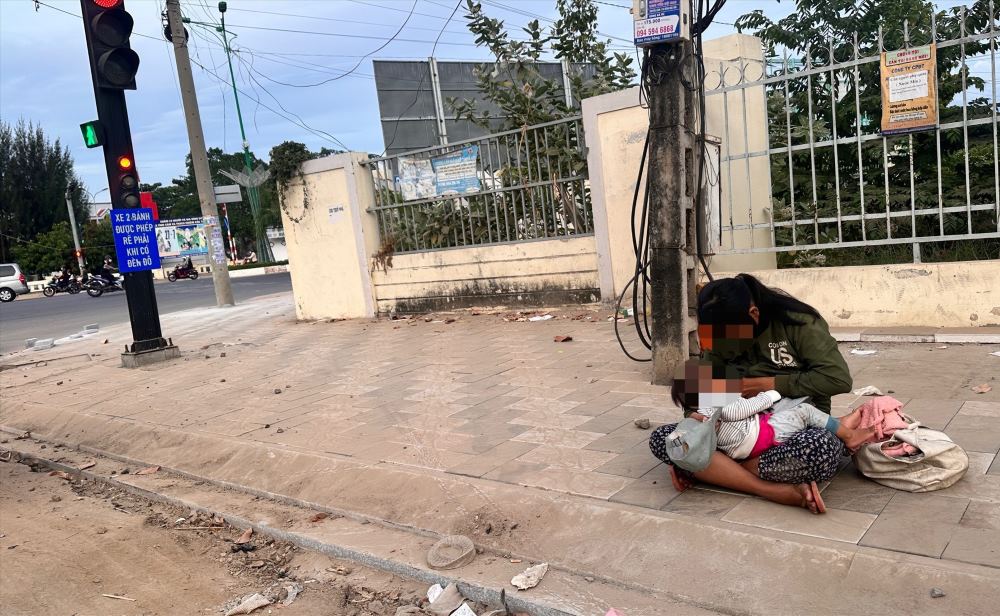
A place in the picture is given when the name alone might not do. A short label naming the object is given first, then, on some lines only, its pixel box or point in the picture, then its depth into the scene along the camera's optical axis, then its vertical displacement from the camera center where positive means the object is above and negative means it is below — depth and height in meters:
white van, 31.52 -0.08
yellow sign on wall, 5.85 +0.75
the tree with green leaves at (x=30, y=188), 48.41 +6.17
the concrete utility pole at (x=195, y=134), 14.52 +2.53
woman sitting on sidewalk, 3.20 -0.74
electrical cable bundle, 5.19 +0.93
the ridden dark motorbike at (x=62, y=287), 32.41 -0.56
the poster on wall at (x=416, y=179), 10.42 +0.82
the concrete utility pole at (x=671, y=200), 5.21 +0.05
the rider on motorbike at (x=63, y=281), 32.38 -0.29
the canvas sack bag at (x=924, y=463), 3.16 -1.24
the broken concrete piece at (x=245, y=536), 4.05 -1.58
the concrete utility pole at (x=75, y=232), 37.53 +2.27
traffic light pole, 8.32 +1.62
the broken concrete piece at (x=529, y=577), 3.04 -1.49
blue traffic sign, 8.66 +0.32
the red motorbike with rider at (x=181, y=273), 36.50 -0.62
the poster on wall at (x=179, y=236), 42.75 +1.50
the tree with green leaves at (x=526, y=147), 9.24 +0.96
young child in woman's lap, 3.24 -1.00
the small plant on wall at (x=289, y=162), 11.45 +1.38
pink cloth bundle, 3.22 -1.04
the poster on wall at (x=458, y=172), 9.97 +0.82
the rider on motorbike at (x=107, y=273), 29.03 -0.16
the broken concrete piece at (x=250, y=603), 3.24 -1.57
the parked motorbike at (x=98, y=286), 28.16 -0.61
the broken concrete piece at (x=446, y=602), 3.07 -1.57
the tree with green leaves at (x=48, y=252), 45.75 +1.52
